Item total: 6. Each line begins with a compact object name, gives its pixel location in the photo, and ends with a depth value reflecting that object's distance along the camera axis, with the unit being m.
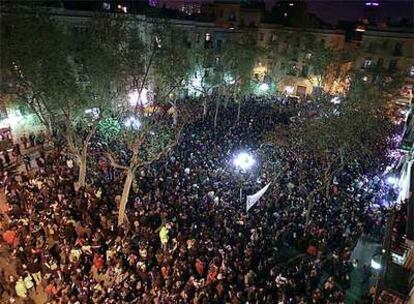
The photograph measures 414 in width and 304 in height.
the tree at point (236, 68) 36.56
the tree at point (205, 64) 35.81
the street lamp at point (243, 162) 22.33
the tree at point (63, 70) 16.53
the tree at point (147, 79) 17.42
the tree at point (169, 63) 23.88
